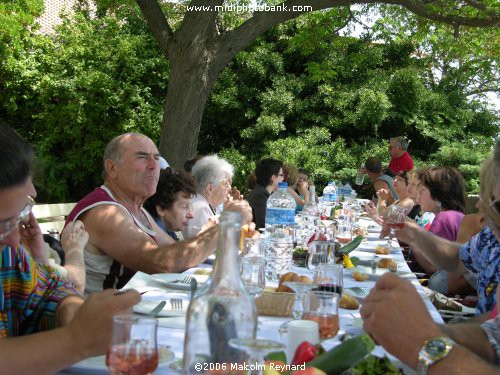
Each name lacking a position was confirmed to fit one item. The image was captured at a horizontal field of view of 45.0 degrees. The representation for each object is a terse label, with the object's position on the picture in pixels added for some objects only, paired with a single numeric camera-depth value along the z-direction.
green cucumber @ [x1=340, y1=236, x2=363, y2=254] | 3.67
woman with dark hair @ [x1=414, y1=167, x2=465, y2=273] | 4.61
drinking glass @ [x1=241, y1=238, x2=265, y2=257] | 3.14
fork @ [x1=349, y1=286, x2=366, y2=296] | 2.67
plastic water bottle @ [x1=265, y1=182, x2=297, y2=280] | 3.22
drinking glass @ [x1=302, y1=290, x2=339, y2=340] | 1.69
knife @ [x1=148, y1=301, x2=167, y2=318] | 1.84
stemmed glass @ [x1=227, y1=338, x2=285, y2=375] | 1.09
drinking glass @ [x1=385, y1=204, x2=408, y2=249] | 3.70
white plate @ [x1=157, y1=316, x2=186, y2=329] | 2.00
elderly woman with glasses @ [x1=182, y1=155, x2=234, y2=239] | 5.22
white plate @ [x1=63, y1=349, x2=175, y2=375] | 1.56
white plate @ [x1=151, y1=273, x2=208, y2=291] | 2.68
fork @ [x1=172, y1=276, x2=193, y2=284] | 2.78
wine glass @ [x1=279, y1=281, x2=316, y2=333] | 2.12
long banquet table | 1.82
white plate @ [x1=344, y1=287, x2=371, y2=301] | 2.61
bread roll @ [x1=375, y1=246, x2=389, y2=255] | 4.56
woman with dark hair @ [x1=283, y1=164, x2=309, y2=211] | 9.09
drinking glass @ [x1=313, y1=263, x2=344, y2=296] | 2.17
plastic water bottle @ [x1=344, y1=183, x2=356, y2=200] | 10.04
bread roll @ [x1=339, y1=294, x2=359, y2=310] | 2.40
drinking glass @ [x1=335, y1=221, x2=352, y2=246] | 4.65
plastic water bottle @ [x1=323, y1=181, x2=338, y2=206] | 9.01
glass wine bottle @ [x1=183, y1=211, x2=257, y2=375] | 1.19
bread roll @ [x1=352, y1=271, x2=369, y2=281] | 3.18
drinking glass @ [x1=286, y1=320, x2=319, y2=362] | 1.56
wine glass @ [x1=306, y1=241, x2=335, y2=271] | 2.87
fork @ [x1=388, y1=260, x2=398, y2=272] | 3.65
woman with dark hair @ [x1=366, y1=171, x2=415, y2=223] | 7.08
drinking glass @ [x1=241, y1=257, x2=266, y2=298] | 2.22
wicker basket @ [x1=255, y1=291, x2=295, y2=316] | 2.20
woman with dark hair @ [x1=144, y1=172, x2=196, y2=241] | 4.16
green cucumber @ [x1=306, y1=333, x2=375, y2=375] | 1.34
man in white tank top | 3.21
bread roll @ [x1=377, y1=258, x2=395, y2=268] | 3.72
